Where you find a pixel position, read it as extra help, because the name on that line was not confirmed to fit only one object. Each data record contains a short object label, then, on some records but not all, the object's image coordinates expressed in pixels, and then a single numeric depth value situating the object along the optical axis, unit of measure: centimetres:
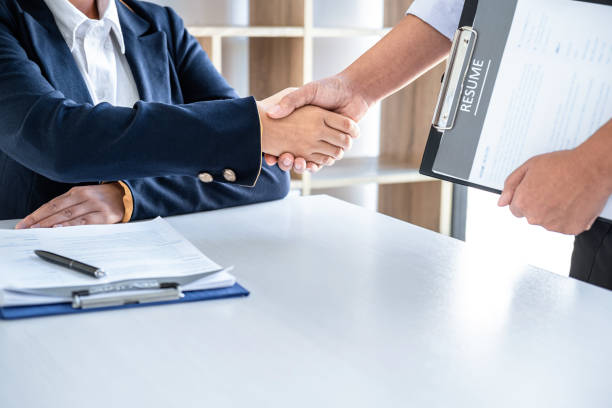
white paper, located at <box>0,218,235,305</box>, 86
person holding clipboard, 93
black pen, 87
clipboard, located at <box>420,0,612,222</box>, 104
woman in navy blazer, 117
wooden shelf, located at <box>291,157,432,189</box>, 243
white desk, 63
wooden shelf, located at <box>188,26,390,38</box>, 217
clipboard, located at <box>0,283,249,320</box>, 79
